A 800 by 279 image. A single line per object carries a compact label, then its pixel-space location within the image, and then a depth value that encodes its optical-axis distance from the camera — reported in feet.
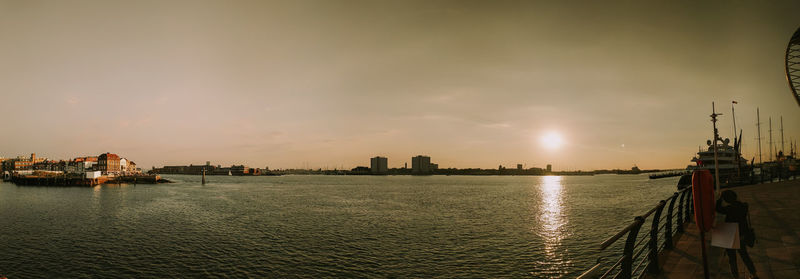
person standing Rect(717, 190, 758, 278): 21.13
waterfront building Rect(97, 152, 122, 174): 566.77
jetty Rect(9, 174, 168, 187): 344.16
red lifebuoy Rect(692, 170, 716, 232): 16.46
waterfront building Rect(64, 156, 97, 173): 611.71
